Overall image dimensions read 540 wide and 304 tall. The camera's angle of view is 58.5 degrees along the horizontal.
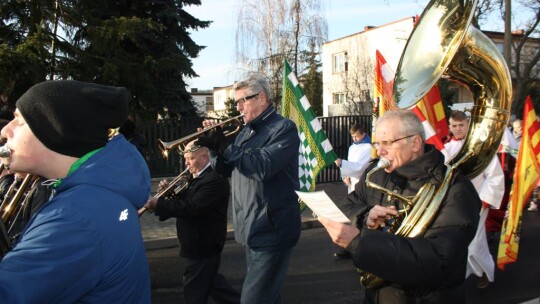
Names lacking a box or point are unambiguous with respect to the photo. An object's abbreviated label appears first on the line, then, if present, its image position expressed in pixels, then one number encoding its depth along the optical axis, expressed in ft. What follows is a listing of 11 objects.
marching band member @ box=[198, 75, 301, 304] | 10.41
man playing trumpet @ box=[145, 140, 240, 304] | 12.10
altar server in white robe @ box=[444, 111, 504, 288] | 16.15
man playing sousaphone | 6.63
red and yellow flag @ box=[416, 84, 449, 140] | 20.65
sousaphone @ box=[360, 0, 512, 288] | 8.86
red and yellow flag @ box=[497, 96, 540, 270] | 16.05
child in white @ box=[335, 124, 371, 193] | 21.09
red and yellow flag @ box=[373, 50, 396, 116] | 20.63
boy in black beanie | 4.07
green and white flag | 22.74
